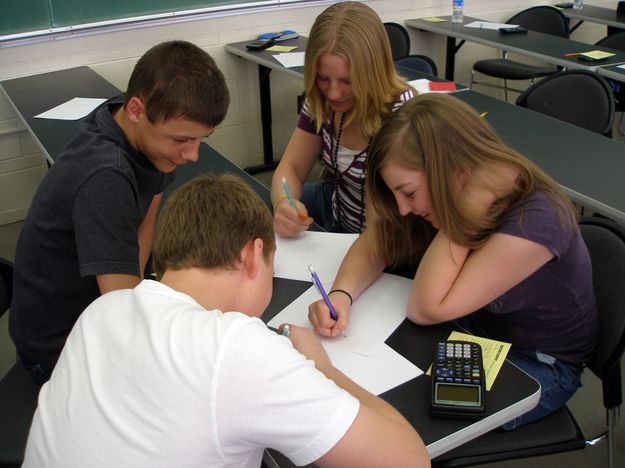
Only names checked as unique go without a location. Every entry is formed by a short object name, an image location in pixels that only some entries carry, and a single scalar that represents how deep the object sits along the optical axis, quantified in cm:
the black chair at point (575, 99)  284
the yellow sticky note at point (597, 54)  369
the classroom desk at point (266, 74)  352
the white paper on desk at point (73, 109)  280
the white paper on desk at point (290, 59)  355
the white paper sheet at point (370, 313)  134
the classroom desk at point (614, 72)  341
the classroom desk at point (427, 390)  111
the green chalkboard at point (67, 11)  337
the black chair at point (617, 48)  410
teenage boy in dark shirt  130
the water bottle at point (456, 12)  455
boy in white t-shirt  81
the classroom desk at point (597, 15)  464
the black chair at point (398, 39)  438
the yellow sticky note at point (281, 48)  384
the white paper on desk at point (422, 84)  315
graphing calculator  113
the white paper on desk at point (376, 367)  121
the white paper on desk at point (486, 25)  443
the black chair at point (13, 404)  141
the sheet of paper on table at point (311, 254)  162
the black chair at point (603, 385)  140
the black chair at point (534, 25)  458
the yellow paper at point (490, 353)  124
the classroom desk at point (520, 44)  370
